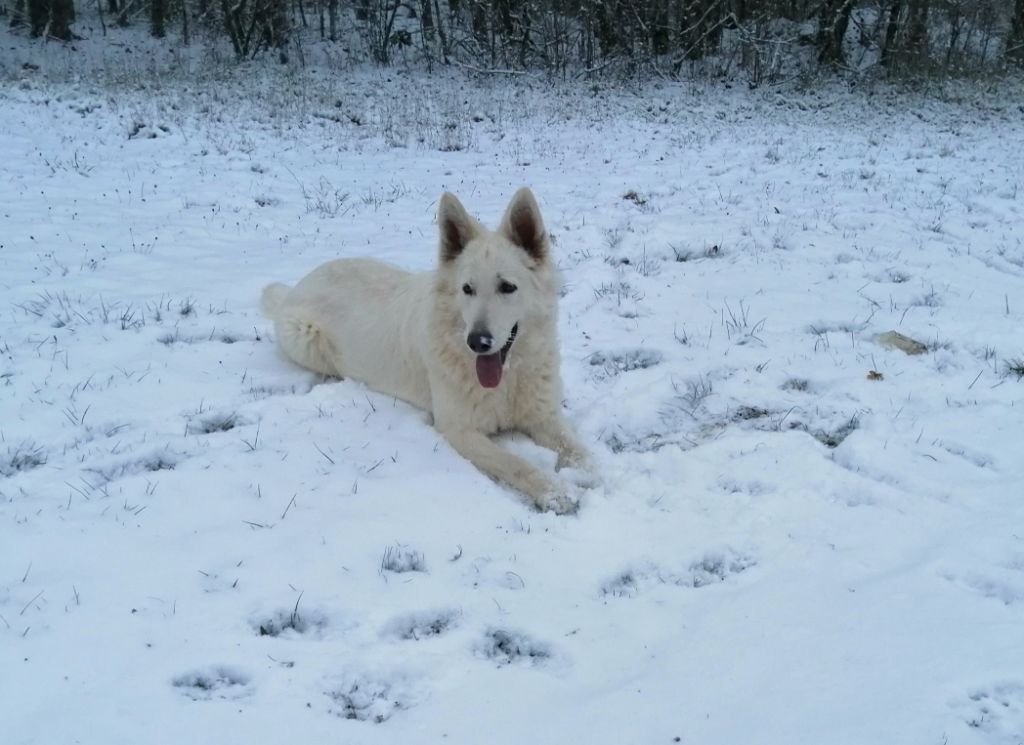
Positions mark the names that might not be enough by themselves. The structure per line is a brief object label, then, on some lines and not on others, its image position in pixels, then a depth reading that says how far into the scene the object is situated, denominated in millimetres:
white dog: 3834
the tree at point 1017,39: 19219
